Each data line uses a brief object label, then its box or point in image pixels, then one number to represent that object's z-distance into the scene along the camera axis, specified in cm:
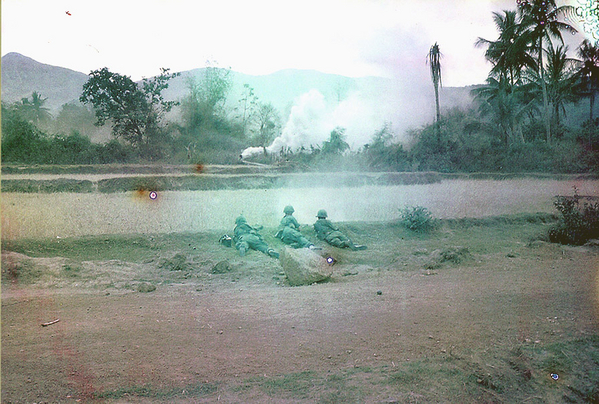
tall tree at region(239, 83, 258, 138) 2651
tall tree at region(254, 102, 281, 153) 2544
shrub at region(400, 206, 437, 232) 1109
